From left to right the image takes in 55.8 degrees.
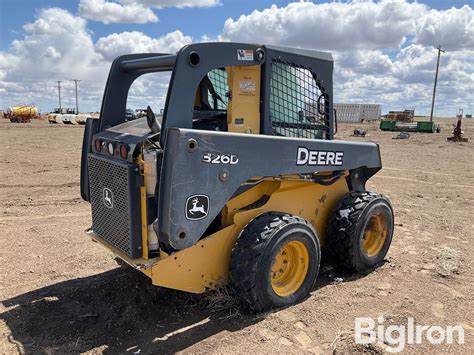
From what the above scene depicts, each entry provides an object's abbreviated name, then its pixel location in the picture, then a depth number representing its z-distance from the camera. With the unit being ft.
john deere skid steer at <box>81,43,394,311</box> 11.69
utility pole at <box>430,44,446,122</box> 150.57
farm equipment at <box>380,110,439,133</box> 116.05
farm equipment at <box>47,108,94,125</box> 149.14
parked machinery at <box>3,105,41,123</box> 159.12
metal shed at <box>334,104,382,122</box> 216.54
